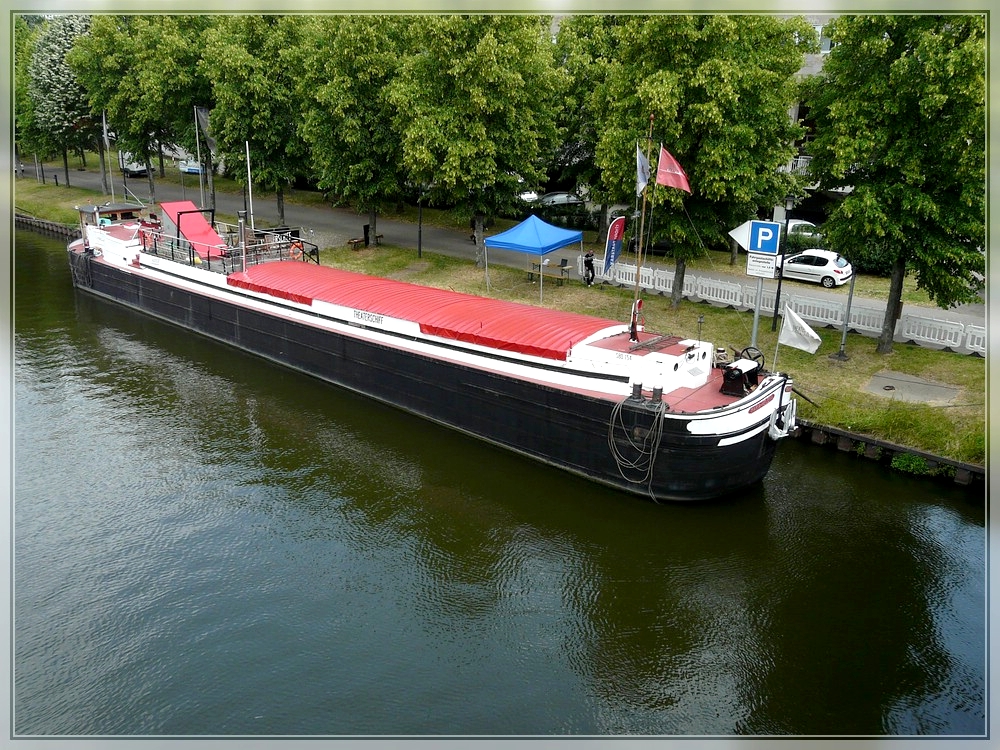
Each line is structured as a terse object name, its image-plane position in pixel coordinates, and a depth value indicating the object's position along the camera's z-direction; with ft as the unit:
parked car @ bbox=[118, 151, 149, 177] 209.81
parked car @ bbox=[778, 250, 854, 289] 118.32
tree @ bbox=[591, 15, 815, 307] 95.96
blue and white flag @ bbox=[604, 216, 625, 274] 85.66
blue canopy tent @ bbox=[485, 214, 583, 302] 111.75
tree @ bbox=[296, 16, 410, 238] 131.03
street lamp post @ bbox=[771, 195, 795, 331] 98.22
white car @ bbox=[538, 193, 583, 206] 161.64
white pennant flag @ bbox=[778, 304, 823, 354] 79.41
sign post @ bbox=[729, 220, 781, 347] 83.35
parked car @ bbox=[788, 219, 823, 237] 136.67
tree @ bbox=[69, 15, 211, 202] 156.56
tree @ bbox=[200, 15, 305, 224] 143.43
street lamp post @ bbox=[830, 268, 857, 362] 92.31
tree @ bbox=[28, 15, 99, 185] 189.26
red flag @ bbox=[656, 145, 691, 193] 75.46
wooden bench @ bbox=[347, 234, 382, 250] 146.92
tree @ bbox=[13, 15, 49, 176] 193.16
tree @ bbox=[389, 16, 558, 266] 119.85
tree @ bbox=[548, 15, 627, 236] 126.21
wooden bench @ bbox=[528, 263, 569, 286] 123.34
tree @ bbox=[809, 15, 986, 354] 78.28
